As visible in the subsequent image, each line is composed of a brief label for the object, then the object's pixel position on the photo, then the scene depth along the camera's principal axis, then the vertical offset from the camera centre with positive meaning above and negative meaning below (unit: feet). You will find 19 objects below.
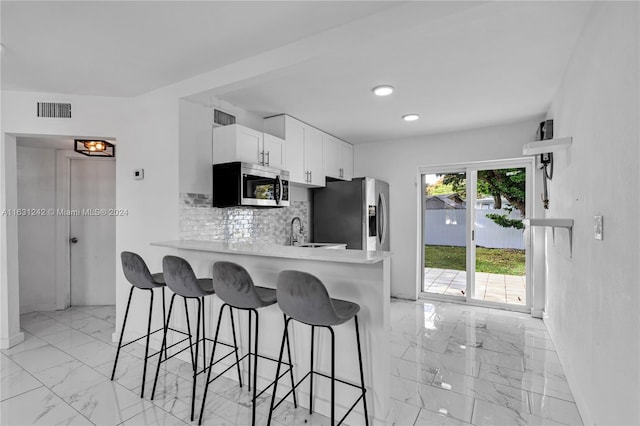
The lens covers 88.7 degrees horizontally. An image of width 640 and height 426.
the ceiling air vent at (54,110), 10.10 +3.10
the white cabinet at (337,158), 15.06 +2.50
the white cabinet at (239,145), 10.23 +2.08
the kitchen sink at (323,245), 14.16 -1.60
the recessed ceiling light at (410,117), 12.43 +3.53
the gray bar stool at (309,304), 5.35 -1.60
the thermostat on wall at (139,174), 10.07 +1.09
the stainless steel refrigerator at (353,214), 14.66 -0.24
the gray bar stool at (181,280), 6.99 -1.53
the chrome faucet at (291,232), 14.26 -1.05
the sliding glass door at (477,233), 14.17 -1.16
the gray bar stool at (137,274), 7.80 -1.56
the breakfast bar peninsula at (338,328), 6.24 -2.51
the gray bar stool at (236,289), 6.13 -1.53
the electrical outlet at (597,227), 5.43 -0.32
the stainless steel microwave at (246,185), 9.97 +0.76
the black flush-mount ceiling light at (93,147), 12.06 +2.34
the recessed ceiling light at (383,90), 9.73 +3.58
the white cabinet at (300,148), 12.47 +2.51
